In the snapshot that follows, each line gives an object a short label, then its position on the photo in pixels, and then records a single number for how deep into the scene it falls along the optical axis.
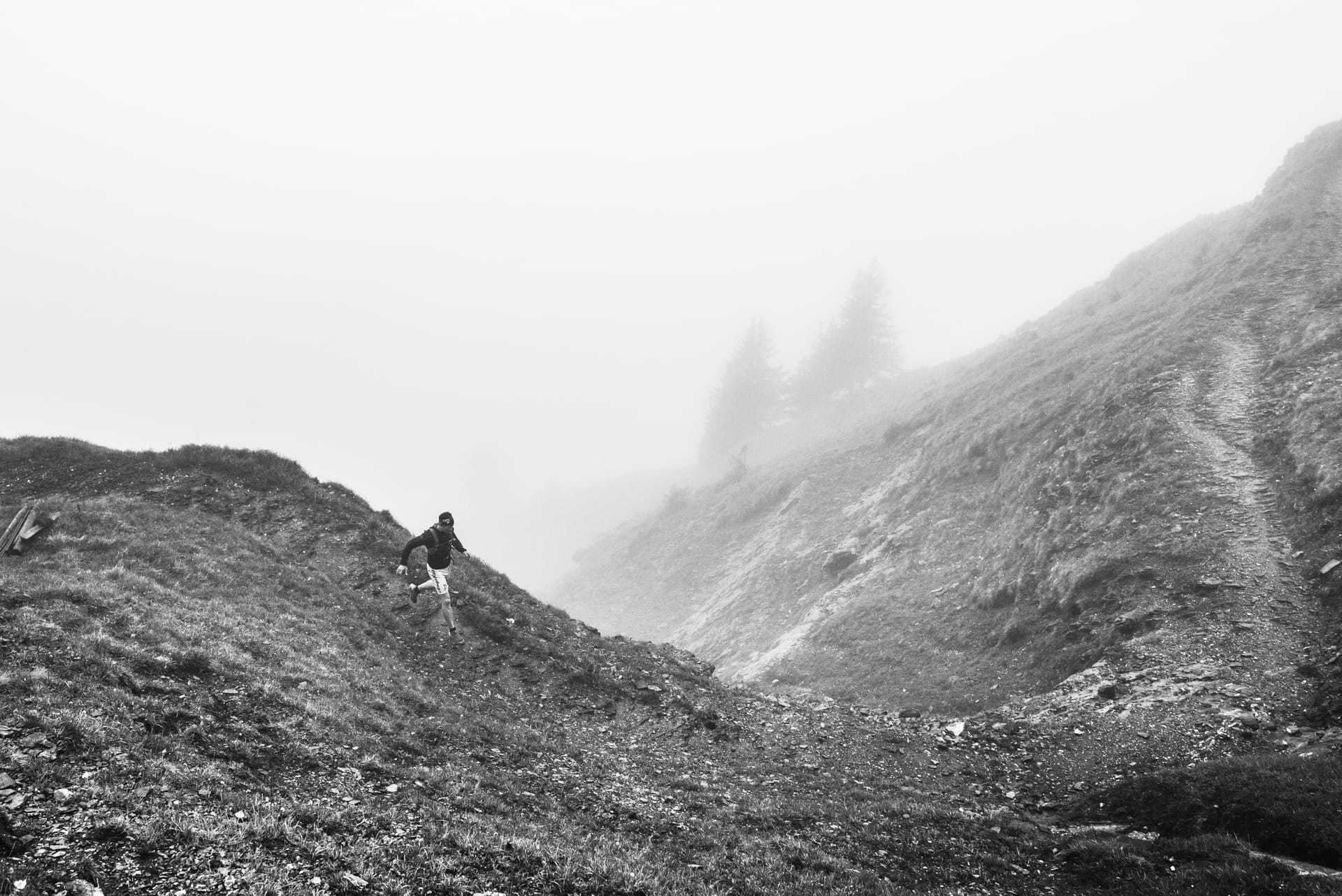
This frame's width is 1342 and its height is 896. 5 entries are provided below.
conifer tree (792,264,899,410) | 77.19
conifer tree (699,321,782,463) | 81.50
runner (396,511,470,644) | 17.08
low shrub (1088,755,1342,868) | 8.62
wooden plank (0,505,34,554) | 14.77
